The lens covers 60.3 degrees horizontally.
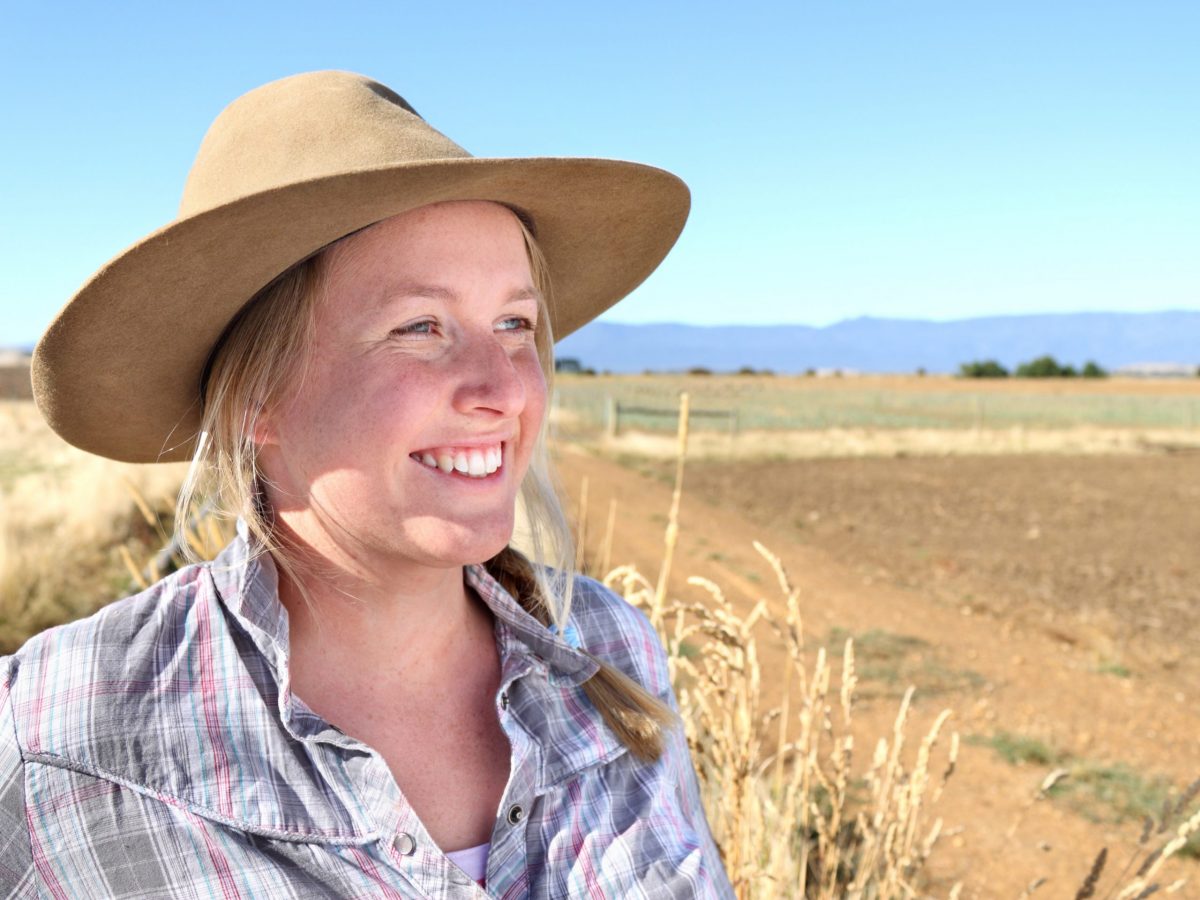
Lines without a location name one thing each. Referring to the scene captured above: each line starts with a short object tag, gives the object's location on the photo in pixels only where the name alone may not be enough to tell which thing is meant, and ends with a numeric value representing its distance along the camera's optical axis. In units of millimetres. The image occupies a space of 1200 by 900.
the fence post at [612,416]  25922
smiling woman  1190
